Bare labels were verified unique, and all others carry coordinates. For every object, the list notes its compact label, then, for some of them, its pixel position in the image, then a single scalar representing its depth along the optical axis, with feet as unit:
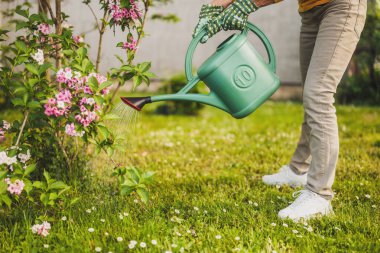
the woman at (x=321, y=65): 7.48
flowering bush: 6.86
